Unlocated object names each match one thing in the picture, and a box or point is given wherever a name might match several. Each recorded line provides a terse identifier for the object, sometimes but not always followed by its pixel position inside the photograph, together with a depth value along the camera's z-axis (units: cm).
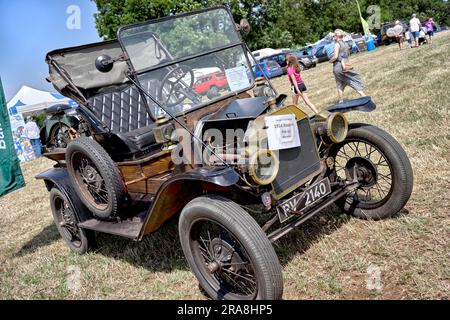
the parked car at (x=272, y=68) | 2225
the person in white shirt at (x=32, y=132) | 1457
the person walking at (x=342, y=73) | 809
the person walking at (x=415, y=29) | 1810
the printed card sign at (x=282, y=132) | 279
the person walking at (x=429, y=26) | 1960
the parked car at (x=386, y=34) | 2678
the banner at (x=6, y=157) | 488
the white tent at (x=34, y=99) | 1762
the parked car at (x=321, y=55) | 2575
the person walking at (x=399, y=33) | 1981
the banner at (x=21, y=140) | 1534
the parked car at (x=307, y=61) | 2364
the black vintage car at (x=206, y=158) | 271
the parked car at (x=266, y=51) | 2969
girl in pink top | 829
